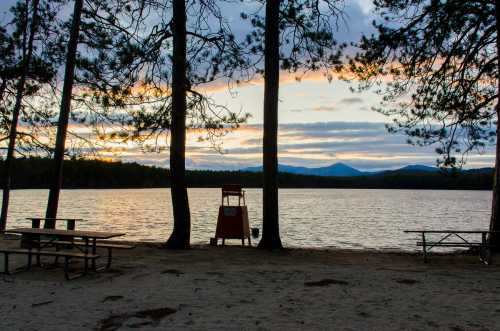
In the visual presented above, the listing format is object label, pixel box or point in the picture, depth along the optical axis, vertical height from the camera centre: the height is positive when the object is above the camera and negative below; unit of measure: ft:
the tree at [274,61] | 39.78 +10.63
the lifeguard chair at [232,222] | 43.83 -3.10
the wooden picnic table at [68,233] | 27.35 -2.75
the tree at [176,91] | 39.96 +8.12
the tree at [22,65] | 49.21 +12.21
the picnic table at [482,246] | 33.35 -3.86
